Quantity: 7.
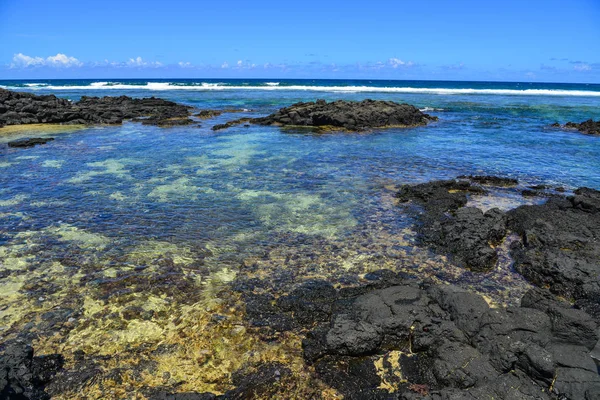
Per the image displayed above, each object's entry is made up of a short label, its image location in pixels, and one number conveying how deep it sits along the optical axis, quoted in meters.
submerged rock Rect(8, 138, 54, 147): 23.27
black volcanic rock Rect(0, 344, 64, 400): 4.81
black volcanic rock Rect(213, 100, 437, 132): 32.75
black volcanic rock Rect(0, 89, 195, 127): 34.06
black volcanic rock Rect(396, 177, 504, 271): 9.45
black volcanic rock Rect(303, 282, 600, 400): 5.18
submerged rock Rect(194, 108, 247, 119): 39.58
